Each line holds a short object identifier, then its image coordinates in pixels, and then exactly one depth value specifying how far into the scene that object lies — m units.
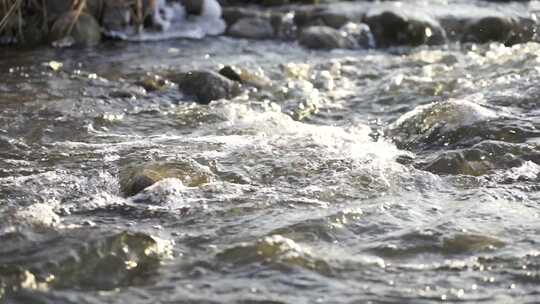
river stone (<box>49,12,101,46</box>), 11.51
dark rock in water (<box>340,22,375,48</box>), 12.11
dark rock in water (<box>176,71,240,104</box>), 9.01
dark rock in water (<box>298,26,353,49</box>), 11.79
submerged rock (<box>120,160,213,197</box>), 6.00
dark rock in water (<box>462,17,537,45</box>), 11.99
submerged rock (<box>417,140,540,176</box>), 6.54
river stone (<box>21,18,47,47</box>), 11.39
